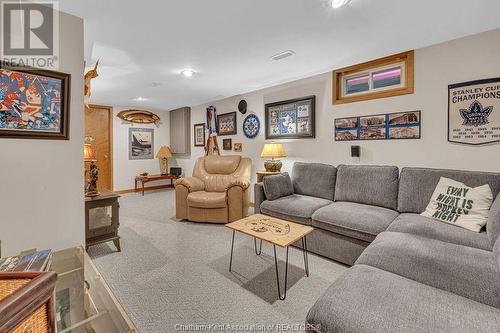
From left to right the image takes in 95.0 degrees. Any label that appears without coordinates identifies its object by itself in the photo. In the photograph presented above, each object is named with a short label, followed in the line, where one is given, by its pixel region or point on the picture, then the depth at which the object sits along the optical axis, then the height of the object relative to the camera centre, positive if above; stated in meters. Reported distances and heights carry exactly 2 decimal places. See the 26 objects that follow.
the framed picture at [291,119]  3.68 +0.79
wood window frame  2.75 +1.18
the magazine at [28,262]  1.17 -0.53
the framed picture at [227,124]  4.96 +0.91
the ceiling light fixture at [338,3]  1.79 +1.28
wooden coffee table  1.84 -0.59
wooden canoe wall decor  5.95 +1.30
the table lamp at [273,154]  3.79 +0.18
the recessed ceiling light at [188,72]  3.37 +1.39
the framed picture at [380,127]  2.75 +0.50
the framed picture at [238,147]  4.86 +0.38
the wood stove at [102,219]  2.44 -0.60
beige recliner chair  3.47 -0.48
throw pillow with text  1.96 -0.36
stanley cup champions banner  2.28 +0.55
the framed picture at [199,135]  5.85 +0.78
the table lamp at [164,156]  6.43 +0.24
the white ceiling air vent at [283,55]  2.77 +1.37
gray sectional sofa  1.01 -0.61
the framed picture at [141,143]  6.12 +0.58
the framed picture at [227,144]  5.07 +0.46
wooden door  5.51 +0.71
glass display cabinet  1.07 -0.73
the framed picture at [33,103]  1.60 +0.45
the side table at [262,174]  3.85 -0.16
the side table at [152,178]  5.88 -0.36
